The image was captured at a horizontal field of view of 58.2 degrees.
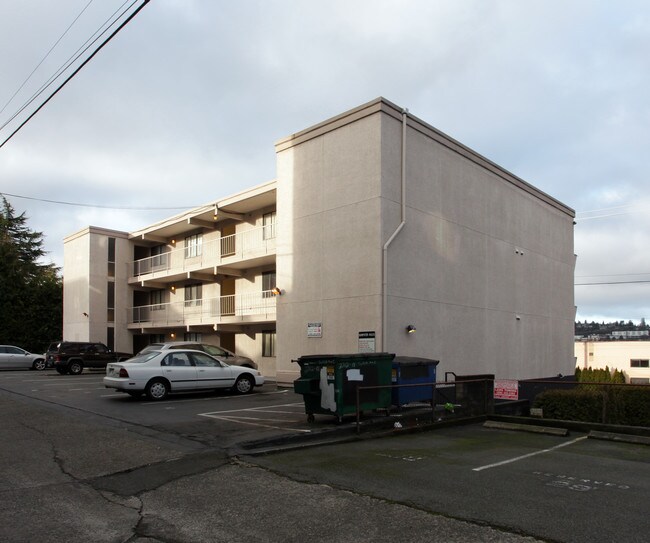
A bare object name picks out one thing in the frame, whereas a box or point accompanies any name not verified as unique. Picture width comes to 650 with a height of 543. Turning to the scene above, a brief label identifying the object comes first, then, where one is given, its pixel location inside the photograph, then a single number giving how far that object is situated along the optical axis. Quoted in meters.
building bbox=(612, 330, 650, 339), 83.30
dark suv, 29.22
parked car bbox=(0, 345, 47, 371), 33.75
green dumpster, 11.82
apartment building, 19.03
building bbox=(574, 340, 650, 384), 61.96
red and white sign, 15.01
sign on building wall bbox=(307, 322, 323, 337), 19.98
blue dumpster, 13.10
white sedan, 16.33
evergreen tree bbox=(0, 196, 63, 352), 43.22
